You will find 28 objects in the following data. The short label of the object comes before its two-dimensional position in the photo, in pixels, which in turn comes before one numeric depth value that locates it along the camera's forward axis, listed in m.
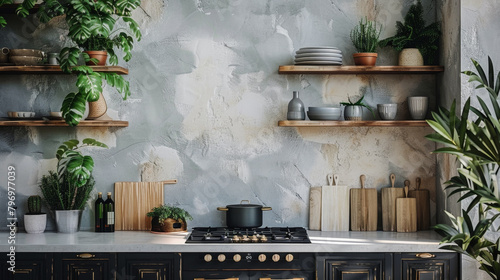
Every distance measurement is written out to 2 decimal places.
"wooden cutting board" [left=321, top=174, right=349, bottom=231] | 4.27
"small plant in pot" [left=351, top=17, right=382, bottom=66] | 4.14
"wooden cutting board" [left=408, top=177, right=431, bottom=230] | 4.28
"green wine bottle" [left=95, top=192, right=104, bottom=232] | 4.15
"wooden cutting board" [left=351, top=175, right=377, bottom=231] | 4.27
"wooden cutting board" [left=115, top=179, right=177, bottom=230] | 4.26
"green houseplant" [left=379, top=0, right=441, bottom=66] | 4.20
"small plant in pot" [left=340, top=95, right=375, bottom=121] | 4.14
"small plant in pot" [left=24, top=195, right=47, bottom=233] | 4.07
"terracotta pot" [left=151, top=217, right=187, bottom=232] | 4.04
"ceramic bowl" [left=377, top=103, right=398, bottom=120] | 4.14
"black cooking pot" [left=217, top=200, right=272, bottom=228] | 4.08
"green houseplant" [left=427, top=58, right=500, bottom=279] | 2.94
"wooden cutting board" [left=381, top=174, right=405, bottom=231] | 4.25
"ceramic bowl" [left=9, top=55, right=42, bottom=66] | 4.07
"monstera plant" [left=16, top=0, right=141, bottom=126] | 3.76
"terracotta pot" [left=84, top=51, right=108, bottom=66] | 4.05
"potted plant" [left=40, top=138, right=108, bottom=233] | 4.09
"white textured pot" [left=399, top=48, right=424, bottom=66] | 4.19
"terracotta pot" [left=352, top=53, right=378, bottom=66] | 4.12
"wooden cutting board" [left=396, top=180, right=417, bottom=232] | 4.19
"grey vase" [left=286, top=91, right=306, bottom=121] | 4.12
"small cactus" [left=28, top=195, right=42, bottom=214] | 4.14
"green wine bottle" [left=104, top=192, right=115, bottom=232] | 4.15
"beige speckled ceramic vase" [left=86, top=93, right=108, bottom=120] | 4.14
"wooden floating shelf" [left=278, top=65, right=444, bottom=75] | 4.09
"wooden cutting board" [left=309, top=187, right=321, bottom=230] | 4.29
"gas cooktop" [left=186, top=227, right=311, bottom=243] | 3.75
